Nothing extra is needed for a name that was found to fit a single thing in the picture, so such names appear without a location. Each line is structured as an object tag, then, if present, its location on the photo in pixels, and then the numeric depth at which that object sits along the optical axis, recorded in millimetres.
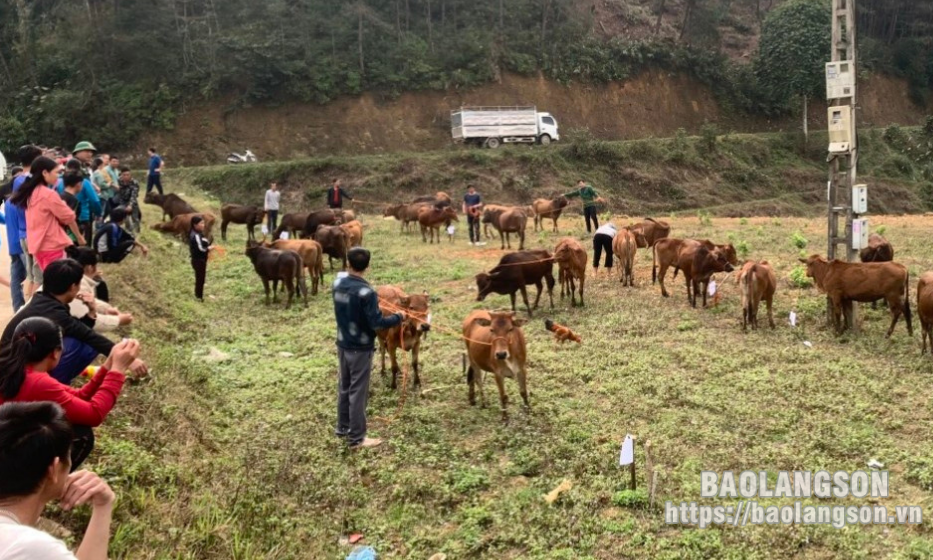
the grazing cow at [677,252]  13852
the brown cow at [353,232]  19448
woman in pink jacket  7621
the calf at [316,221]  21422
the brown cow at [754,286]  11852
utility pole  11383
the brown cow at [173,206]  22719
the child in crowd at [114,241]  11031
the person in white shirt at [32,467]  2645
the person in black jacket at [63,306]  5152
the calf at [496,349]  8422
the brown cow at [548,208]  24172
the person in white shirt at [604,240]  15367
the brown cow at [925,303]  10133
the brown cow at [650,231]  17453
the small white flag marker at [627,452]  6434
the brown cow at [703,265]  13469
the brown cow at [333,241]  18297
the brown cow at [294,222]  21547
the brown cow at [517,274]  13008
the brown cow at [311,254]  16281
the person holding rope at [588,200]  20891
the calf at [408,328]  9750
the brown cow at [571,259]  13781
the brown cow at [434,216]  22438
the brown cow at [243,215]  22469
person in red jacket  4211
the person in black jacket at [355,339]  7699
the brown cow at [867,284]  11125
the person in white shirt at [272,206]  22428
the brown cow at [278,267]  15062
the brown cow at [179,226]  21031
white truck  39344
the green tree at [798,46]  42344
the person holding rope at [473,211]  22203
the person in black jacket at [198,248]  14008
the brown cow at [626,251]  15336
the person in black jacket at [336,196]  23219
